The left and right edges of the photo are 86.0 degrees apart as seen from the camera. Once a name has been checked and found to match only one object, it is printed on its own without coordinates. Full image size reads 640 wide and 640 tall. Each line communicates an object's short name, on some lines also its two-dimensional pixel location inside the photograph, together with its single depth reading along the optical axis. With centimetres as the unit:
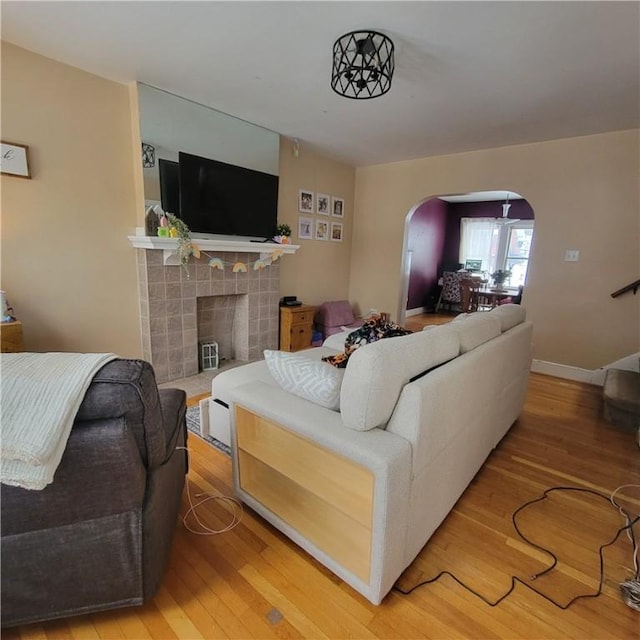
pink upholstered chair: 439
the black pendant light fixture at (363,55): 188
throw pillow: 132
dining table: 601
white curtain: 718
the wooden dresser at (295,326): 399
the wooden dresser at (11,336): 214
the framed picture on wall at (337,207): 465
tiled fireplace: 297
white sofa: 112
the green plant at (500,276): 645
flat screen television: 303
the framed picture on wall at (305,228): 428
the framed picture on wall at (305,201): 420
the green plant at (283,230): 386
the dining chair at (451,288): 704
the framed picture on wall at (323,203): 443
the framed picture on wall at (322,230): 452
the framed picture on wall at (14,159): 220
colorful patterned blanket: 210
